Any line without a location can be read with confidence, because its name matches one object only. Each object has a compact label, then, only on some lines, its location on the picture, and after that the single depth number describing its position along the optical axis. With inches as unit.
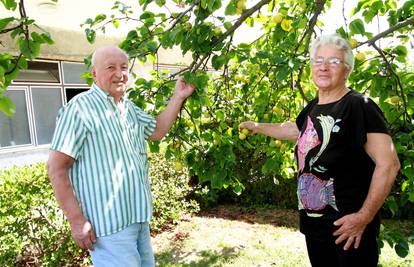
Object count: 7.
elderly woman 64.4
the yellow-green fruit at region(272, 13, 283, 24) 110.3
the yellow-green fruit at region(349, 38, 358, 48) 88.3
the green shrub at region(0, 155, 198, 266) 142.4
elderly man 68.9
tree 88.7
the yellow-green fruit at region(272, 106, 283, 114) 117.0
